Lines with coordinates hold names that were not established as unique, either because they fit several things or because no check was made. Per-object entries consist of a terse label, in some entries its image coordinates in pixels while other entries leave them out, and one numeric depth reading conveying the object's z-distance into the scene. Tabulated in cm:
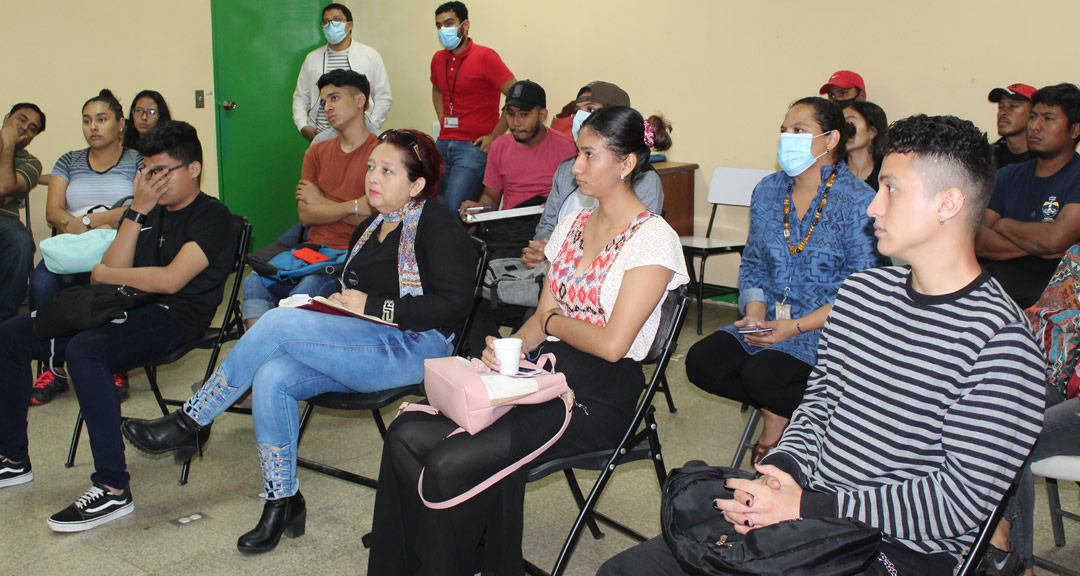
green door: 709
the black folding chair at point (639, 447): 224
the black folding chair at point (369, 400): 272
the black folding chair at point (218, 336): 323
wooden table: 580
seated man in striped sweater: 149
